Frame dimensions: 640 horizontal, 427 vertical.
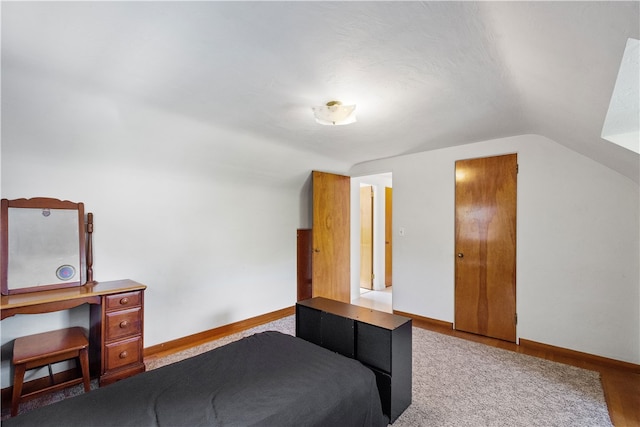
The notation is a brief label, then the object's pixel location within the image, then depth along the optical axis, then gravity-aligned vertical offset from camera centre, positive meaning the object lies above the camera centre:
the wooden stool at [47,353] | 1.90 -0.92
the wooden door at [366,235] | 5.84 -0.41
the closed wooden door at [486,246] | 3.25 -0.37
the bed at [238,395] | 1.21 -0.83
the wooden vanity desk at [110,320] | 2.15 -0.82
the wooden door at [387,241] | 6.09 -0.54
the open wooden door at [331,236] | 4.20 -0.31
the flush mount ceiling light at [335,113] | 2.23 +0.78
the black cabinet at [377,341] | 1.85 -0.86
